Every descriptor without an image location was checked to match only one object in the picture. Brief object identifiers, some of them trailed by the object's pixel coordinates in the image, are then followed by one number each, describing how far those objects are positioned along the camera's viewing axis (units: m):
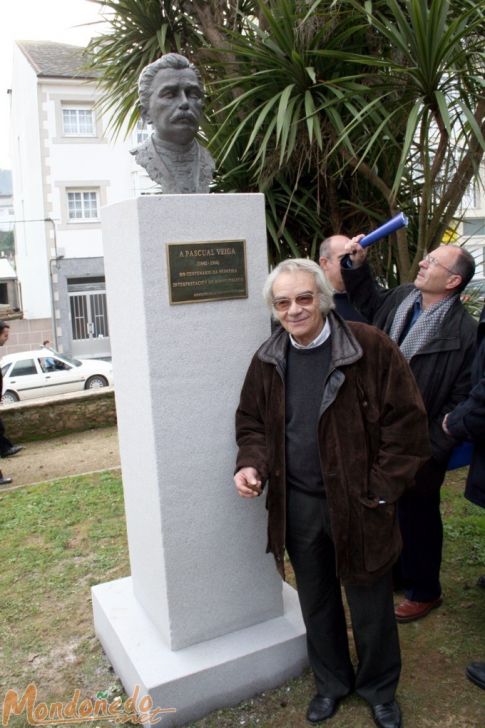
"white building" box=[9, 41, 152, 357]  21.22
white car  13.78
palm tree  4.07
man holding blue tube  2.80
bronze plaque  2.53
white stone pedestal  2.54
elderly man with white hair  2.28
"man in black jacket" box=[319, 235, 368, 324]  3.34
